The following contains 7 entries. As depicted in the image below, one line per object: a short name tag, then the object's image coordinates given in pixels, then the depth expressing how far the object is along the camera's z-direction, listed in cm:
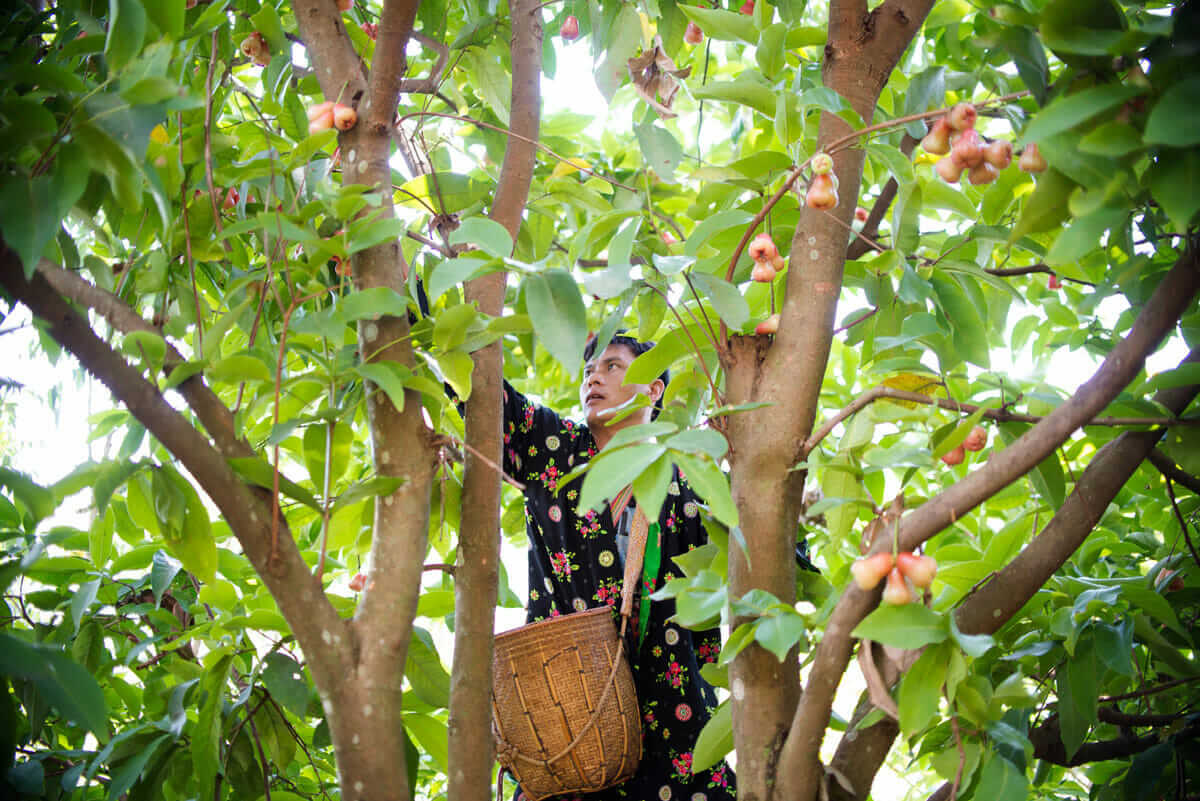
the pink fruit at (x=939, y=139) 113
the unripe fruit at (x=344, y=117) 122
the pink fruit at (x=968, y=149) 111
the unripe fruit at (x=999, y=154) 109
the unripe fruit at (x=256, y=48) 134
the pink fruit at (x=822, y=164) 113
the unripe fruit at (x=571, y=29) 192
